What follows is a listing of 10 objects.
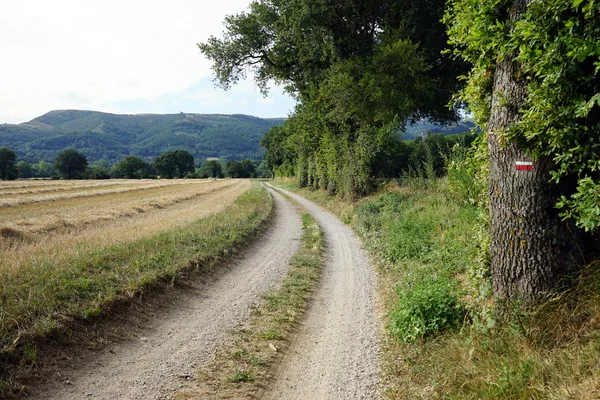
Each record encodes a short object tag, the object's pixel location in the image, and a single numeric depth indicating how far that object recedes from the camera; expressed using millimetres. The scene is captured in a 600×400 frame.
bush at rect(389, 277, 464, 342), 5484
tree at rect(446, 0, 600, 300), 3691
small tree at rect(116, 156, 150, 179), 122750
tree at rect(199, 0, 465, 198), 18531
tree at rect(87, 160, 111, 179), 105969
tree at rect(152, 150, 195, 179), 129625
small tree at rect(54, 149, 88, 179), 104438
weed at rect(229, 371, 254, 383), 4820
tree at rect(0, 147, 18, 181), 85881
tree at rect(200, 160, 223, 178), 143950
